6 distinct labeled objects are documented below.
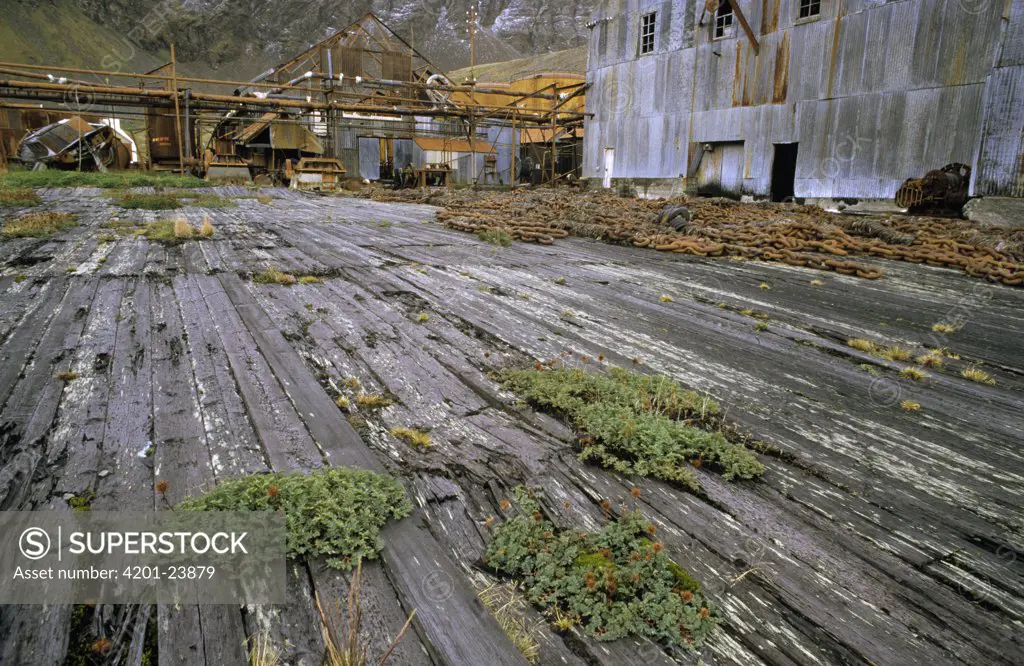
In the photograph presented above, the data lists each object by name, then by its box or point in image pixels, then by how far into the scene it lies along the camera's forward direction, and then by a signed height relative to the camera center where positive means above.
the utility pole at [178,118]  22.25 +3.25
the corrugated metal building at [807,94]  12.80 +3.55
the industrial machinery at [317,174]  24.86 +1.45
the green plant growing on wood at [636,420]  2.83 -1.09
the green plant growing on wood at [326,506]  2.14 -1.15
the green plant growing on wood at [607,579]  1.91 -1.28
